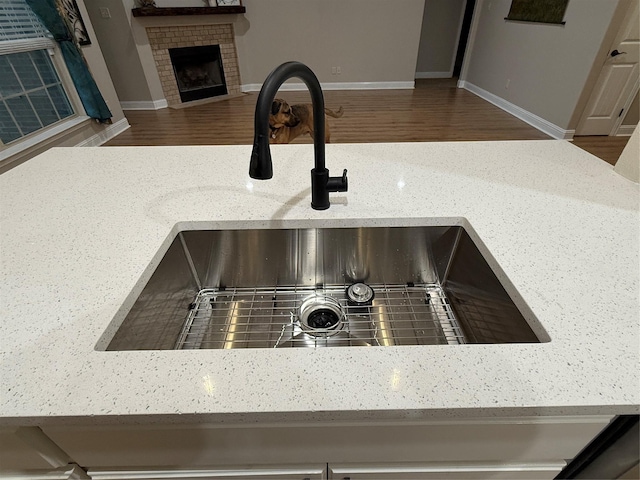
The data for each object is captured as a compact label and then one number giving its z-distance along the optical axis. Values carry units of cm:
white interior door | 291
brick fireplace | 450
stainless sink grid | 76
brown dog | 195
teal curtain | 292
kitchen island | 40
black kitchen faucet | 53
